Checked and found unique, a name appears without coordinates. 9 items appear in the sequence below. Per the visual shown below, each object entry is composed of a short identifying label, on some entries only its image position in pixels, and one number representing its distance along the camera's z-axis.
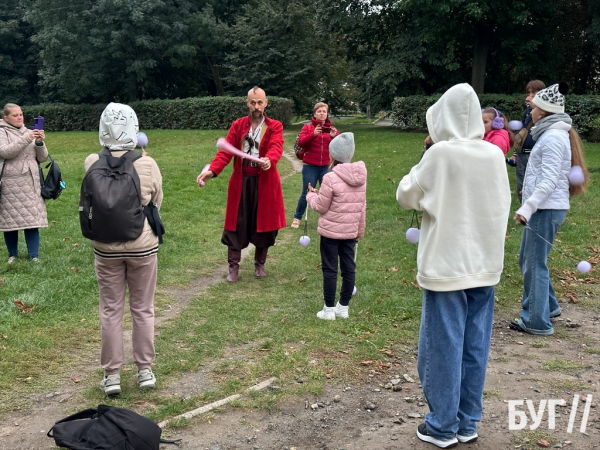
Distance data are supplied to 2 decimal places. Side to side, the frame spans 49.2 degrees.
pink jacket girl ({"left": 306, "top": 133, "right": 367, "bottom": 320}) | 6.06
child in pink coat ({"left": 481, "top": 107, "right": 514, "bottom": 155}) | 8.76
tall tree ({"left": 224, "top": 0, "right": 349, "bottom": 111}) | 35.31
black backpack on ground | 3.75
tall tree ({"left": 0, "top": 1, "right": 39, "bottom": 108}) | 41.69
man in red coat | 7.53
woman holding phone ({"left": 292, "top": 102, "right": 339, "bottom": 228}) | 10.01
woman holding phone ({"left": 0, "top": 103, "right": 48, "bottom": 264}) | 7.84
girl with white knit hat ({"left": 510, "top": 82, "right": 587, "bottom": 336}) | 5.49
